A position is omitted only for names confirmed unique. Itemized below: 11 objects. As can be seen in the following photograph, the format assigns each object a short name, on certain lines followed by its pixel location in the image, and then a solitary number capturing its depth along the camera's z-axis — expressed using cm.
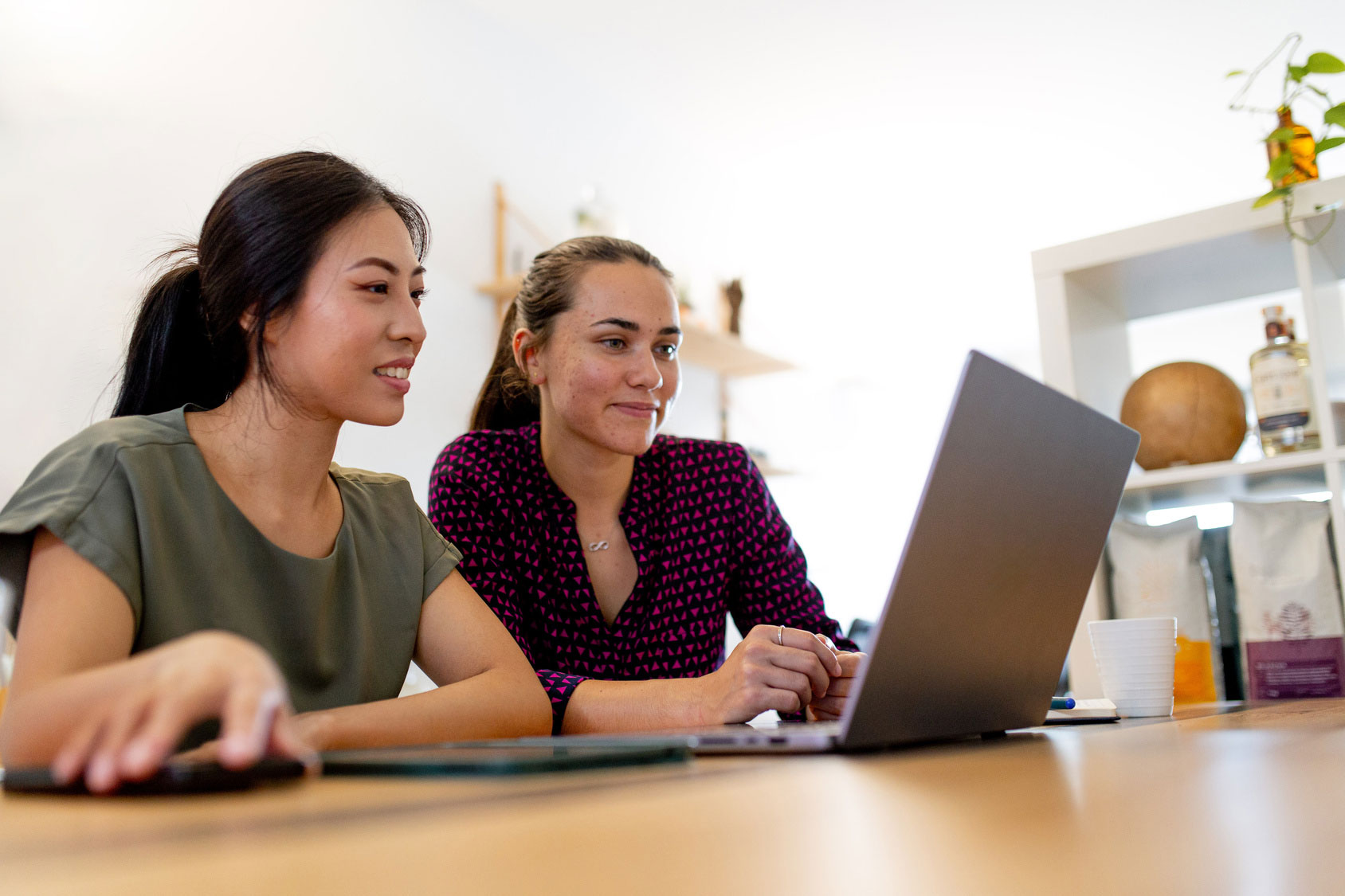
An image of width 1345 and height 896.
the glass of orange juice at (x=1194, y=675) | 146
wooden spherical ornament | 183
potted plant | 167
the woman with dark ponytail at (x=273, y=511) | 80
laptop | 58
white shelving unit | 173
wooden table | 24
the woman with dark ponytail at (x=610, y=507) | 145
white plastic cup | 106
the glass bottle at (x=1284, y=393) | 173
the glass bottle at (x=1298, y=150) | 172
